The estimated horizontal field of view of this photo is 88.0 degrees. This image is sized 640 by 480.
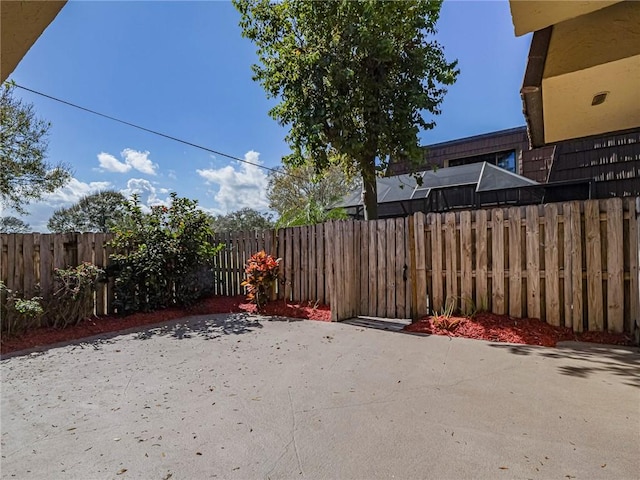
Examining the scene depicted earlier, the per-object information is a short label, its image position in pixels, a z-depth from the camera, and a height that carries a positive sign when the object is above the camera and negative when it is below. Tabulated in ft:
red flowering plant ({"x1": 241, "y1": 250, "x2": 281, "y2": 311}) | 21.65 -1.60
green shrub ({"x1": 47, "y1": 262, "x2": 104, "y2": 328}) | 17.97 -2.37
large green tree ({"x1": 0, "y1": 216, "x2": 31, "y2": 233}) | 35.43 +3.20
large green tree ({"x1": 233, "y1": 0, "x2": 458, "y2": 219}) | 22.44 +12.86
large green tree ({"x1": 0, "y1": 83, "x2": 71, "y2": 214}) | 28.81 +8.74
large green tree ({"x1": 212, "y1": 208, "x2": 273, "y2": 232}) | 71.05 +7.35
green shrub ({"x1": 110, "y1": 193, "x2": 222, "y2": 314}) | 21.25 -0.13
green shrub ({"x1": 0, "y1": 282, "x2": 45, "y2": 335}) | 16.07 -2.83
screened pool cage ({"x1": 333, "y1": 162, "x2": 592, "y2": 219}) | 28.17 +5.61
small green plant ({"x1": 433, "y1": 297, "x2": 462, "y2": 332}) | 15.53 -3.17
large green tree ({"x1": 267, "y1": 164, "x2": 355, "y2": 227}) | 61.72 +12.57
